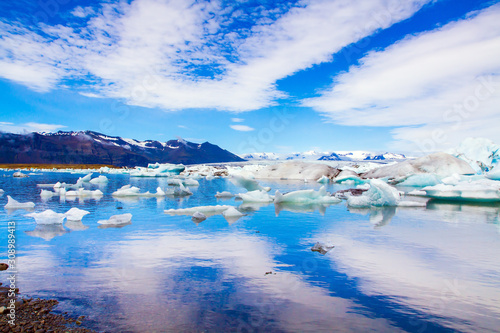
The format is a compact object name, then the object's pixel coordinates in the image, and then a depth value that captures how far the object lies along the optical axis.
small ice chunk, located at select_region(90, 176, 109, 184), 24.84
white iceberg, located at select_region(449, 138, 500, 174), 30.89
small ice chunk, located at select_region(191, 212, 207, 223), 7.90
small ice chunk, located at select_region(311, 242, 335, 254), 4.92
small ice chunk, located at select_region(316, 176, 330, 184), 26.26
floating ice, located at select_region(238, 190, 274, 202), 11.74
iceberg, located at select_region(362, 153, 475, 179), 24.94
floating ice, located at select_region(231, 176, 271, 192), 14.17
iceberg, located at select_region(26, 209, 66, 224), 7.04
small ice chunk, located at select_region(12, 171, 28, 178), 35.25
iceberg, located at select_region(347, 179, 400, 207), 10.70
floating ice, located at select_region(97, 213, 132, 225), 7.23
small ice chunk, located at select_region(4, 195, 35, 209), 9.57
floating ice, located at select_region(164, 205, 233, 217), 9.01
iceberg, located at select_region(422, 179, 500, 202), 12.09
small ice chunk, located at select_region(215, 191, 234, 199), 14.21
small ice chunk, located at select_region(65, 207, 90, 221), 7.57
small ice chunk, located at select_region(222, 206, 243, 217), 8.34
